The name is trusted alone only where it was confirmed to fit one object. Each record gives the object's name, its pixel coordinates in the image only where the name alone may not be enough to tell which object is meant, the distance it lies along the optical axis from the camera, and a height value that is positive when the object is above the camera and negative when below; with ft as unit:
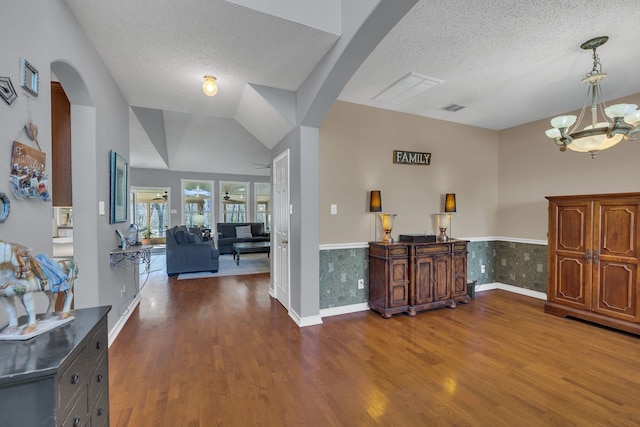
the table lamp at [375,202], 11.58 +0.41
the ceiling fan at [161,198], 29.39 +1.55
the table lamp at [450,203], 13.23 +0.40
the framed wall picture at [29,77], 4.26 +2.19
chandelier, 6.81 +2.22
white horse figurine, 3.05 -0.77
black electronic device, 11.51 -1.14
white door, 11.70 -0.73
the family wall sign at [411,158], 12.46 +2.51
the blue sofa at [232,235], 26.35 -2.34
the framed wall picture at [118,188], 8.91 +0.85
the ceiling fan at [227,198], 31.35 +1.61
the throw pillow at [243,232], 27.69 -2.03
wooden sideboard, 10.96 -2.71
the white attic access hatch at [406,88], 9.59 +4.61
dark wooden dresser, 2.53 -1.70
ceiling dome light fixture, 9.22 +4.26
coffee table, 21.40 -2.82
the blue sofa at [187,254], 17.84 -2.78
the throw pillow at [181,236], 18.22 -1.62
